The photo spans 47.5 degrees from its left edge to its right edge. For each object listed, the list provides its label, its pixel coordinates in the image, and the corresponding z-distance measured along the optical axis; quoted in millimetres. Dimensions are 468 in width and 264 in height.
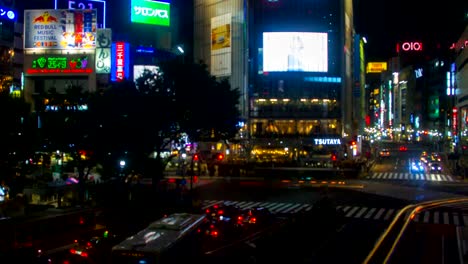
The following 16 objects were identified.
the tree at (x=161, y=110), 40562
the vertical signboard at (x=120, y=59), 69562
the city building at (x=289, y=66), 97188
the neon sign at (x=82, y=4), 74062
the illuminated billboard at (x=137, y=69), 90312
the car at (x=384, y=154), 102019
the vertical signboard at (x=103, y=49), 68000
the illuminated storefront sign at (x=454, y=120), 120638
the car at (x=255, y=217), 30984
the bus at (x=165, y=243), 16328
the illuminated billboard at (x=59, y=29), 66250
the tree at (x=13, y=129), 27781
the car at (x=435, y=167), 74475
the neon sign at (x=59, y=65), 67250
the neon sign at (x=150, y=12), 95125
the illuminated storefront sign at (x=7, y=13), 56375
